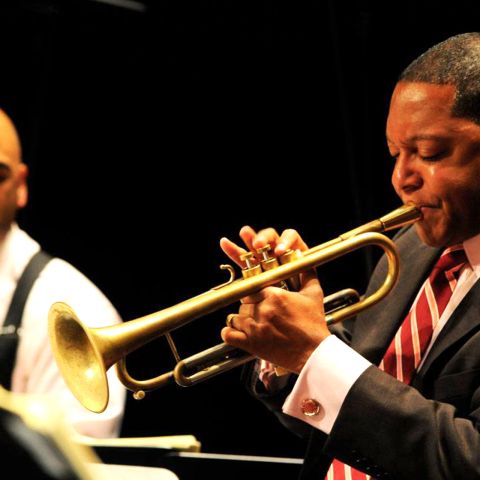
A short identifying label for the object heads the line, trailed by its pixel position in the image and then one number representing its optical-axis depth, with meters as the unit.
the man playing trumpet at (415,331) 3.11
